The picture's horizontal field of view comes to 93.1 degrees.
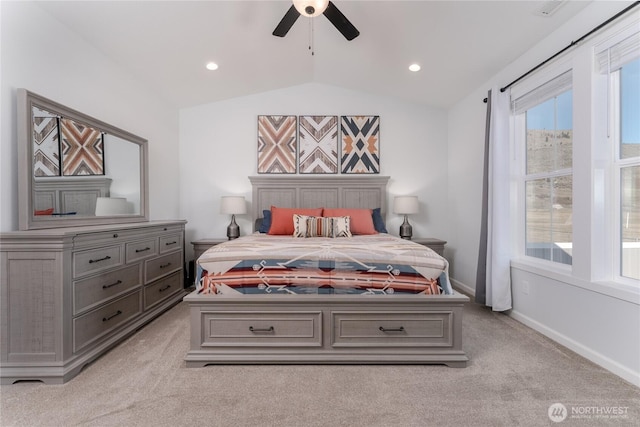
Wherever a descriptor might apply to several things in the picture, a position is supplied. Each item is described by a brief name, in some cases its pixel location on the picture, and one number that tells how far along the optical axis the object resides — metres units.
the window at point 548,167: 2.51
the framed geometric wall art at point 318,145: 4.34
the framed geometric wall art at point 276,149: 4.32
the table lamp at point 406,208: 4.07
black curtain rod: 1.86
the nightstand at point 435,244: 3.87
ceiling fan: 1.90
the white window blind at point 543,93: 2.42
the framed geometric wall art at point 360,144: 4.35
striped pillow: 3.42
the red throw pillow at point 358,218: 3.72
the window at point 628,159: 2.00
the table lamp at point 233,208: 4.00
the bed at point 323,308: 2.04
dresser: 1.82
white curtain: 2.97
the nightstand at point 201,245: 3.88
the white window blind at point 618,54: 1.89
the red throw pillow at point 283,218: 3.63
